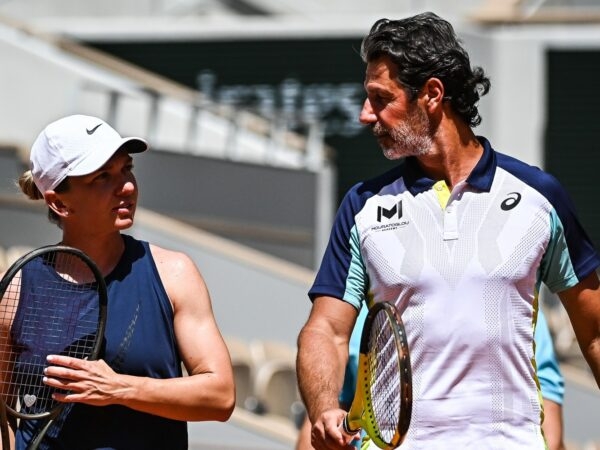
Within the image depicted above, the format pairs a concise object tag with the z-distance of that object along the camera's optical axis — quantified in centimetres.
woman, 770
